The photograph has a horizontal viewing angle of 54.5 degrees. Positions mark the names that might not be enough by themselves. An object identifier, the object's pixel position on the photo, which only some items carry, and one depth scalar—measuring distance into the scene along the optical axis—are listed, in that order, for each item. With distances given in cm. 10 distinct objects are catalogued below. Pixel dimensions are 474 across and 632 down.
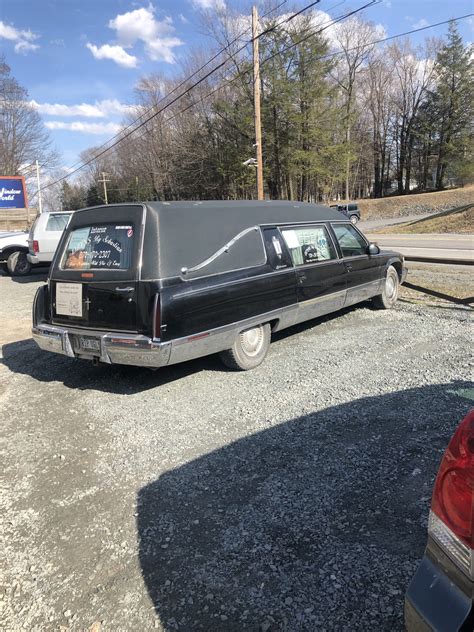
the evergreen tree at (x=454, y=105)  4884
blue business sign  2508
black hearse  423
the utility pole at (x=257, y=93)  1936
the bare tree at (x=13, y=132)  4338
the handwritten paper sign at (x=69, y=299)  463
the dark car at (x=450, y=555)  134
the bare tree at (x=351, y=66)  5003
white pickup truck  1406
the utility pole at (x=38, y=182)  4647
